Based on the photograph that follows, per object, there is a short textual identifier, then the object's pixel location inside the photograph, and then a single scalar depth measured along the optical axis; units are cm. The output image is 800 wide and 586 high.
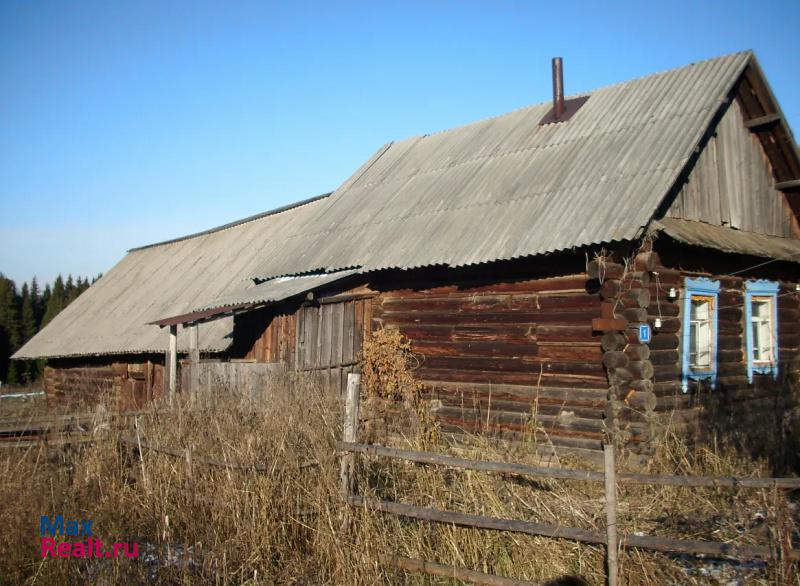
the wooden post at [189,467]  655
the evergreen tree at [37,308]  4953
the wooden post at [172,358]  1387
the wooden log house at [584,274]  916
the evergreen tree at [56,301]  4664
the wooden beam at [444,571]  518
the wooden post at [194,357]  1314
